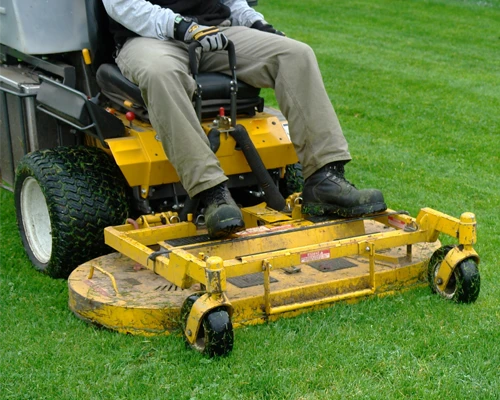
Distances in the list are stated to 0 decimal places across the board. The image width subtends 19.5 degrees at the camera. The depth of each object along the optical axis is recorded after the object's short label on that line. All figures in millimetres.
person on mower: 6443
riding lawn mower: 5952
